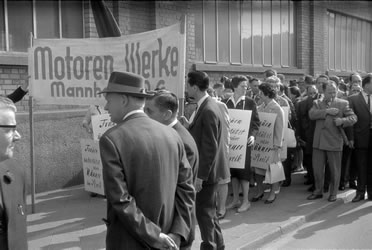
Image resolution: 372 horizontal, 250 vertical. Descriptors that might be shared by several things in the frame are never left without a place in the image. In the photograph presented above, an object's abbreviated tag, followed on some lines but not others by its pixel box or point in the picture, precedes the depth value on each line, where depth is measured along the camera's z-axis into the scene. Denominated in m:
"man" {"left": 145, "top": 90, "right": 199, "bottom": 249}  4.01
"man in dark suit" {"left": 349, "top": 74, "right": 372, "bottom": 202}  8.20
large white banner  6.05
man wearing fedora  2.87
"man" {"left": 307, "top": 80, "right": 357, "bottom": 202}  7.82
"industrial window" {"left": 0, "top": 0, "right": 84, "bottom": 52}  8.45
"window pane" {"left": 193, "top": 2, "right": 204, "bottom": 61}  12.12
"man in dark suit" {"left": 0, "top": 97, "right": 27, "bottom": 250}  2.65
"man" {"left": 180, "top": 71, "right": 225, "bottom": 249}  4.99
